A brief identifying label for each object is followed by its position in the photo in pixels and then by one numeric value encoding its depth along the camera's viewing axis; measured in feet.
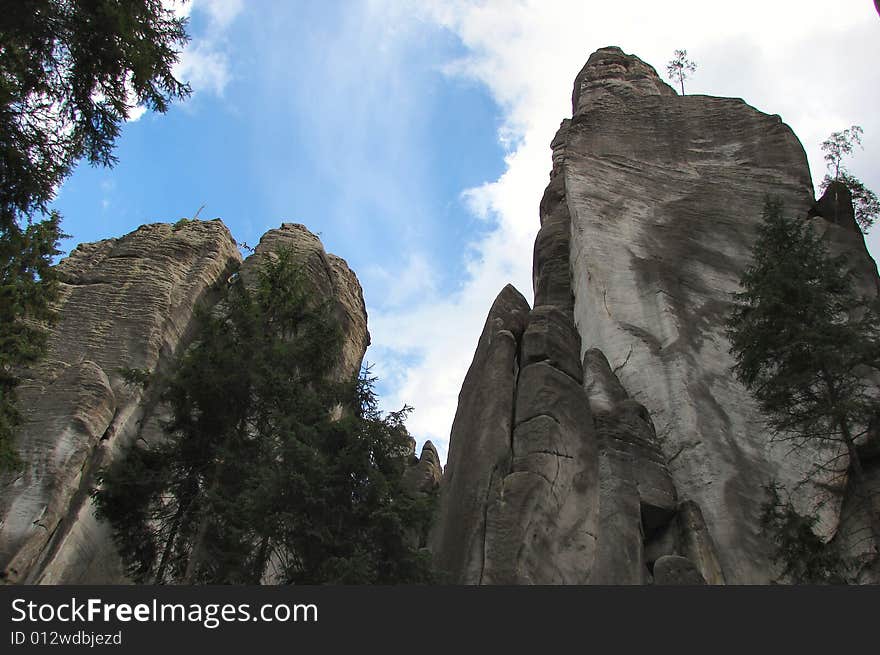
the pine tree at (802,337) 50.83
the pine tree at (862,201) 108.47
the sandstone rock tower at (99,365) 69.31
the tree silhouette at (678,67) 159.22
